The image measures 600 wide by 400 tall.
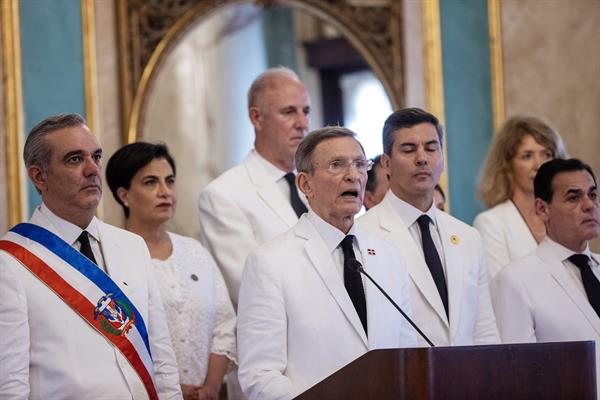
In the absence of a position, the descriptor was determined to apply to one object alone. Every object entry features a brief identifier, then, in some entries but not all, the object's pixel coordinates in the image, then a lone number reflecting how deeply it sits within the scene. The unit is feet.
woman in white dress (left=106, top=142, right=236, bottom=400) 25.70
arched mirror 37.68
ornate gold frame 36.14
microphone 20.70
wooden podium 17.81
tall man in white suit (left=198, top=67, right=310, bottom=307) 27.20
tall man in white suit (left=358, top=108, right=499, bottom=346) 23.70
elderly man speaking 21.02
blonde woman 29.17
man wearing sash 19.93
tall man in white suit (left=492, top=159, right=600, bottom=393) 25.13
